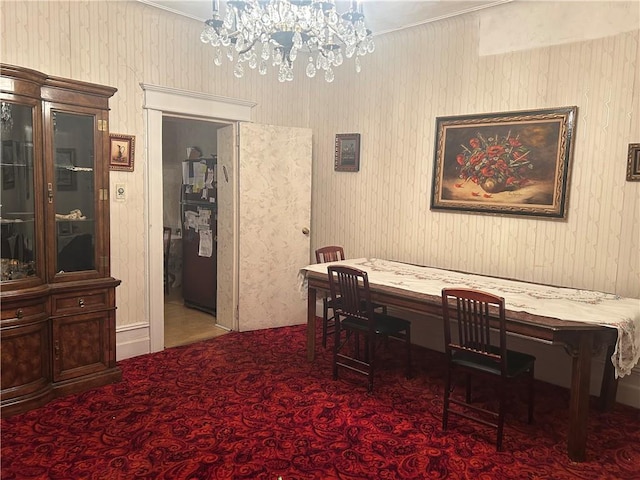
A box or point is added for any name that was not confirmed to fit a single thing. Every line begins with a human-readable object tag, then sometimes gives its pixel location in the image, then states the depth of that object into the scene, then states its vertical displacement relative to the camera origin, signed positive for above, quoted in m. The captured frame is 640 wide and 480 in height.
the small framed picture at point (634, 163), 3.18 +0.32
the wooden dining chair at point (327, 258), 4.14 -0.54
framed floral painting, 3.52 +0.36
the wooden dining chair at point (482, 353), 2.64 -0.86
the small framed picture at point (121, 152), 3.82 +0.35
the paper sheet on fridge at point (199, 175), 5.41 +0.25
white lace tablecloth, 2.52 -0.58
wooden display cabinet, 2.94 -0.33
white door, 4.69 -0.26
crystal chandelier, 2.71 +1.02
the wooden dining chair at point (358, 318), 3.39 -0.88
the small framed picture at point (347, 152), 4.86 +0.51
